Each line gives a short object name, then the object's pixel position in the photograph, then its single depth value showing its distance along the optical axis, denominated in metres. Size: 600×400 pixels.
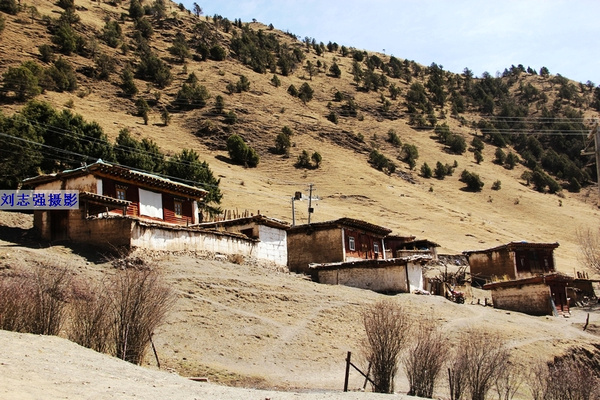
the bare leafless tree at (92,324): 16.58
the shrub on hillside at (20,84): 71.88
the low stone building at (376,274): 35.53
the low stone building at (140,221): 28.95
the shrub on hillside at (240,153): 80.75
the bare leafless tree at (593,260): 36.01
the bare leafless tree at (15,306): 15.96
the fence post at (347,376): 17.72
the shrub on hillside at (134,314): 16.83
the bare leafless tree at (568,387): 17.75
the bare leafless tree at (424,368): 18.72
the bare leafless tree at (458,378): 18.77
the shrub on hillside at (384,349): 18.75
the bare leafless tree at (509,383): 19.37
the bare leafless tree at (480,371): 18.59
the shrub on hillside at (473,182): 90.44
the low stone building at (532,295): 38.68
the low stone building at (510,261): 49.59
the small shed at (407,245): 55.41
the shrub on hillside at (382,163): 90.44
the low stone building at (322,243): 40.81
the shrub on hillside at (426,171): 92.62
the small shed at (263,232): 37.25
